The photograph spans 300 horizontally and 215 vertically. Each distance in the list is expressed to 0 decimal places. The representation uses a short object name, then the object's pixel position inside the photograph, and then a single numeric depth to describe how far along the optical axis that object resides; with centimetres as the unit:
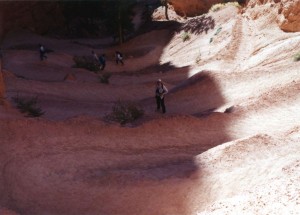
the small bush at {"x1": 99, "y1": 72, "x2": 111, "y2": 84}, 2903
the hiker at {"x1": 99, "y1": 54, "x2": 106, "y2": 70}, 3331
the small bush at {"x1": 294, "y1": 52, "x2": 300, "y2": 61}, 2275
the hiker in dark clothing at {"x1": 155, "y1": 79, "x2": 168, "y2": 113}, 2061
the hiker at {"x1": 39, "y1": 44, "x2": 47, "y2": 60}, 3281
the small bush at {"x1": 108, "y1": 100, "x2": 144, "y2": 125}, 1900
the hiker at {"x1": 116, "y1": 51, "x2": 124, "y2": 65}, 3591
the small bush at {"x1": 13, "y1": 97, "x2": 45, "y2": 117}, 1923
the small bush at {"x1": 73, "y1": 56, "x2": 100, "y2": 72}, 3349
